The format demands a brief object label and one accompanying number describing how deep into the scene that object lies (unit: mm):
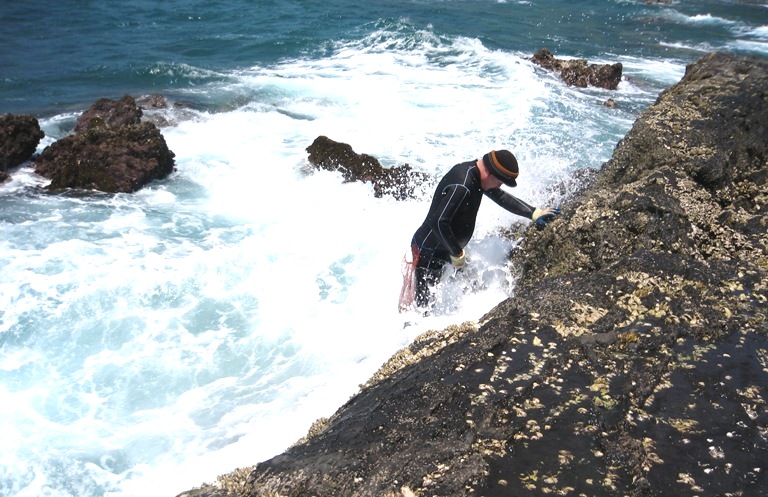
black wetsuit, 5656
